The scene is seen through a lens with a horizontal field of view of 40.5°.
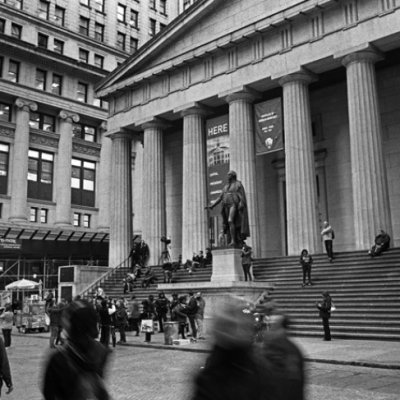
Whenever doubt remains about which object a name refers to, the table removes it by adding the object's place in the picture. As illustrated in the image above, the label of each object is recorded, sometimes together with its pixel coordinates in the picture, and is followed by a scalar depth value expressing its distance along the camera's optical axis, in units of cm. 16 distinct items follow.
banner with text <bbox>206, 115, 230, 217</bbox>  3225
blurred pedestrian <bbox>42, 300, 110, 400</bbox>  372
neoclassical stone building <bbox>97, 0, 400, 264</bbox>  2688
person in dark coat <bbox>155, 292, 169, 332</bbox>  2277
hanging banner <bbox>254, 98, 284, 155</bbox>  3002
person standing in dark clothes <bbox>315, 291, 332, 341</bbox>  1719
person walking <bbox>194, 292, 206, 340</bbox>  2055
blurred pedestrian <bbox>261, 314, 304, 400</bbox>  374
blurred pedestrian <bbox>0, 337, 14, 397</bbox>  654
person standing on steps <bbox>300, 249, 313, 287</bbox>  2262
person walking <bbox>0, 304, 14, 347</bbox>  1870
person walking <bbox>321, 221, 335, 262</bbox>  2512
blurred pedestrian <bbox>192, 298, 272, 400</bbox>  300
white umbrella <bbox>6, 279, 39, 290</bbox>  3182
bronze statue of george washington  2294
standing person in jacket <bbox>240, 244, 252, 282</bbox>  2367
